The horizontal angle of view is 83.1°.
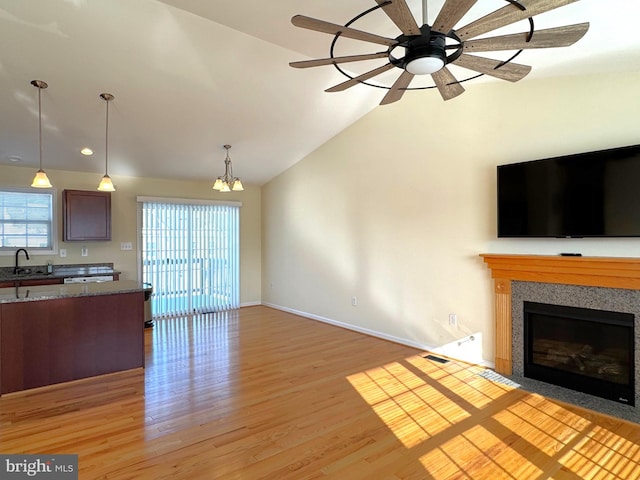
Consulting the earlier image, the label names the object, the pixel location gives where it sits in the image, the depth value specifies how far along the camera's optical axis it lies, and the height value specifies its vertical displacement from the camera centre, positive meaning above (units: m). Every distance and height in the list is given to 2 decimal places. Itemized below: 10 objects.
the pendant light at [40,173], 3.24 +0.61
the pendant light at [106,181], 3.64 +0.61
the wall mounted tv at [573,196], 2.96 +0.37
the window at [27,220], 5.17 +0.33
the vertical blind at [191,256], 6.29 -0.29
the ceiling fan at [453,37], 1.58 +1.00
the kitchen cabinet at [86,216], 5.32 +0.39
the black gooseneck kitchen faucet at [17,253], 5.09 -0.17
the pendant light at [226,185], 4.39 +0.69
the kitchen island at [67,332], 3.27 -0.89
